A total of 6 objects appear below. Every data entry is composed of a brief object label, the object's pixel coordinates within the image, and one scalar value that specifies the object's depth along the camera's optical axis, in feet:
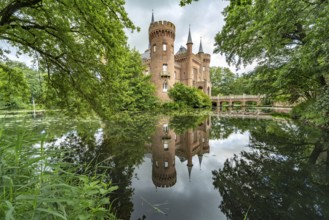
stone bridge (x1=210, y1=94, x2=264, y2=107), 123.63
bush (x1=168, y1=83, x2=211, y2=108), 82.99
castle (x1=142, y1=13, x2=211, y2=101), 82.66
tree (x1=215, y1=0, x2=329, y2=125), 17.78
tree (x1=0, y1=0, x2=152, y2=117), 13.85
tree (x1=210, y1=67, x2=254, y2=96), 169.68
